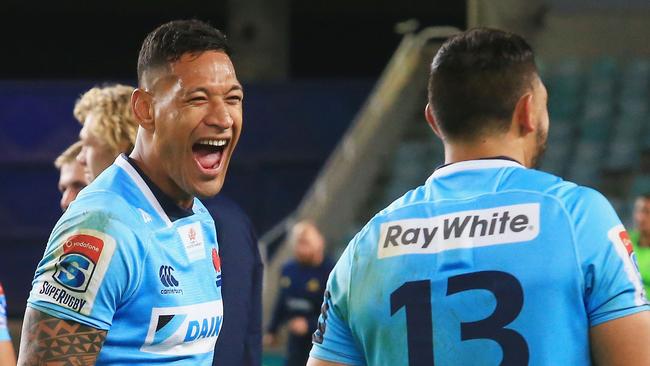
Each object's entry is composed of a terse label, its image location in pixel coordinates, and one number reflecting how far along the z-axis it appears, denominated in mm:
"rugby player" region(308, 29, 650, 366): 4574
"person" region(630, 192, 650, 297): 15141
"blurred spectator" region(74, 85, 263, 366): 6648
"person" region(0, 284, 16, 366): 5914
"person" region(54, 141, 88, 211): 7621
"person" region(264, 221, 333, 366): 18687
